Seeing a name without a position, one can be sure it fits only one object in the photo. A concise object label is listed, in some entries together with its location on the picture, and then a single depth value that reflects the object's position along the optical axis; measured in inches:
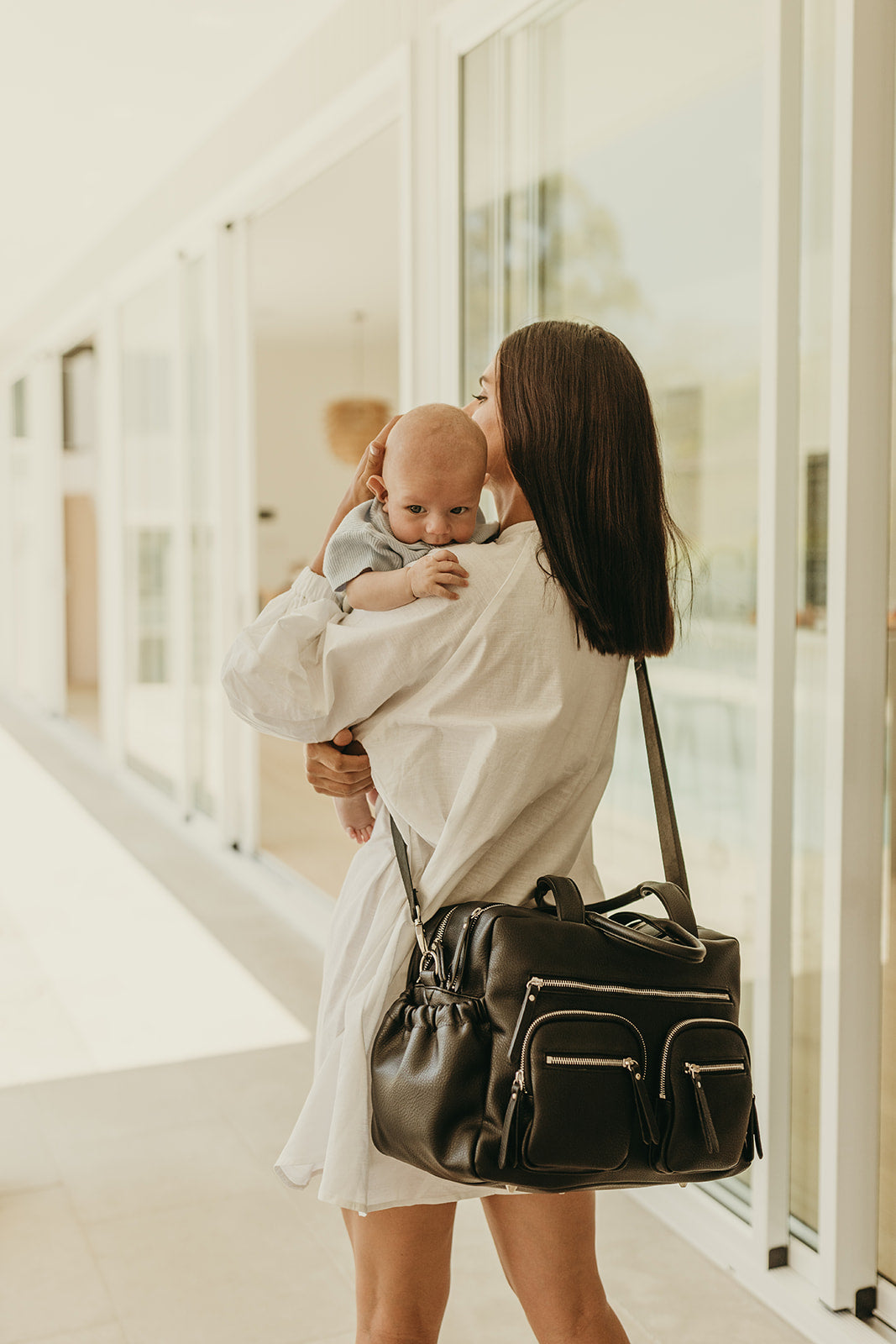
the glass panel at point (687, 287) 84.2
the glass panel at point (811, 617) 73.2
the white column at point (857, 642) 68.7
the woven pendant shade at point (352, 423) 350.0
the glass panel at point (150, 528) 230.2
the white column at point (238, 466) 186.2
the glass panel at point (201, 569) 203.9
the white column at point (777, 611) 73.9
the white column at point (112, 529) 256.7
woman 43.6
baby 43.6
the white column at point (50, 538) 352.2
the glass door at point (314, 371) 209.2
